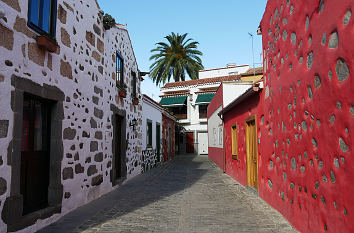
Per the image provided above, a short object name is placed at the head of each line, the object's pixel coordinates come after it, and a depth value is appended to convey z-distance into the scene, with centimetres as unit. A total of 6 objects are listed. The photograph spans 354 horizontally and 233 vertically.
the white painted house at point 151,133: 1265
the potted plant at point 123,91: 896
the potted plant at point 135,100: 1096
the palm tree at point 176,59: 2659
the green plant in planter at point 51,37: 455
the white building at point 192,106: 2603
